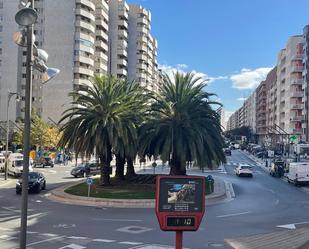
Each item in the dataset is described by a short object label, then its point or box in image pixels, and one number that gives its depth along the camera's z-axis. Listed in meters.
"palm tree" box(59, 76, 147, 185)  18.71
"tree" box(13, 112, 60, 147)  45.04
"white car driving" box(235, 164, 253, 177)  30.87
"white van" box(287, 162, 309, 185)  24.80
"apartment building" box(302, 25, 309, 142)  61.79
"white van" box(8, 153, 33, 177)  27.78
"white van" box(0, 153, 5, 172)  31.54
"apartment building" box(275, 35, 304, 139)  67.24
